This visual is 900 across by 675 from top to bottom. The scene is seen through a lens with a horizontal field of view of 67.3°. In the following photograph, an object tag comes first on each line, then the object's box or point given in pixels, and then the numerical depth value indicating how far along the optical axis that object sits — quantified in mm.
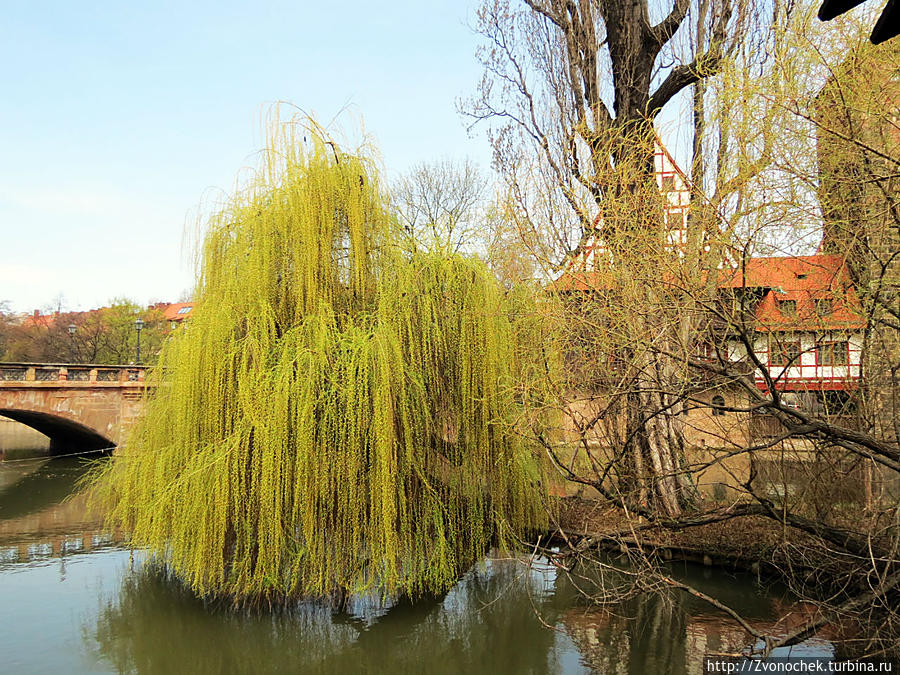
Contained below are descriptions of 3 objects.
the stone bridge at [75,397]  19359
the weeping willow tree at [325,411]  6184
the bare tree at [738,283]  4896
